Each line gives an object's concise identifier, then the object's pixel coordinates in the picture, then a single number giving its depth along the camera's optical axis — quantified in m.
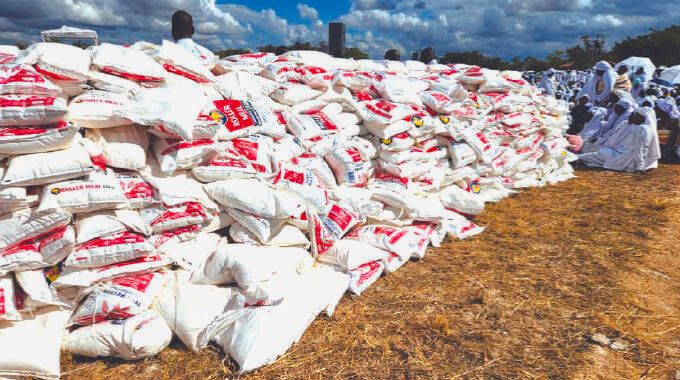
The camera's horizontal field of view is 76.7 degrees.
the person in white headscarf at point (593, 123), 7.17
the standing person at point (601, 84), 8.02
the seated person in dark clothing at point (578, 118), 7.62
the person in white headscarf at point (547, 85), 12.05
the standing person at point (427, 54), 7.54
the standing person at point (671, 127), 6.96
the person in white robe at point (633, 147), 6.02
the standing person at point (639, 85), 9.10
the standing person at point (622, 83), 8.19
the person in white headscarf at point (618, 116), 6.81
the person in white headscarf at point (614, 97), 7.58
